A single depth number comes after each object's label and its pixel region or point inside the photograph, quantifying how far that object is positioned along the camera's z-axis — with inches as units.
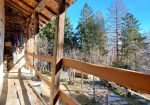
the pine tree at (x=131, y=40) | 528.6
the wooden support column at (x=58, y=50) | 50.5
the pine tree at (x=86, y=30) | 536.9
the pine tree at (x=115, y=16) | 598.5
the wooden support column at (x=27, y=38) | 161.2
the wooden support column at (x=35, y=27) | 121.4
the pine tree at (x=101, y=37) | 573.3
